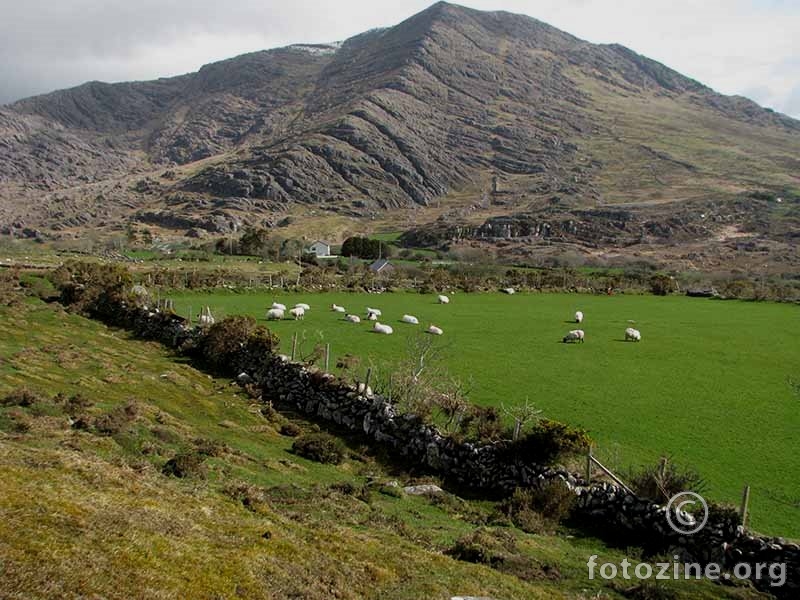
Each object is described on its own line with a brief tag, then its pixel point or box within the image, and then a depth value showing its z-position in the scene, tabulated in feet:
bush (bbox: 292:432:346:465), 61.72
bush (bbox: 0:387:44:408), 55.62
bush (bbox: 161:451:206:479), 45.93
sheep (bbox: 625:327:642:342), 129.70
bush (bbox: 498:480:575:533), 48.47
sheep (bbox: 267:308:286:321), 140.87
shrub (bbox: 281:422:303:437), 70.74
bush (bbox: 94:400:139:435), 53.01
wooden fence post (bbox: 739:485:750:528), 40.40
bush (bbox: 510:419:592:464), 53.06
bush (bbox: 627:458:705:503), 47.03
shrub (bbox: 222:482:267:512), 40.40
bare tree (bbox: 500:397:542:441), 57.67
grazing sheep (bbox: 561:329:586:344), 124.16
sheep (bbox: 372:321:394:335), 125.18
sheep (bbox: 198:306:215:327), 117.64
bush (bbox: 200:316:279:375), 95.35
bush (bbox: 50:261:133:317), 141.49
